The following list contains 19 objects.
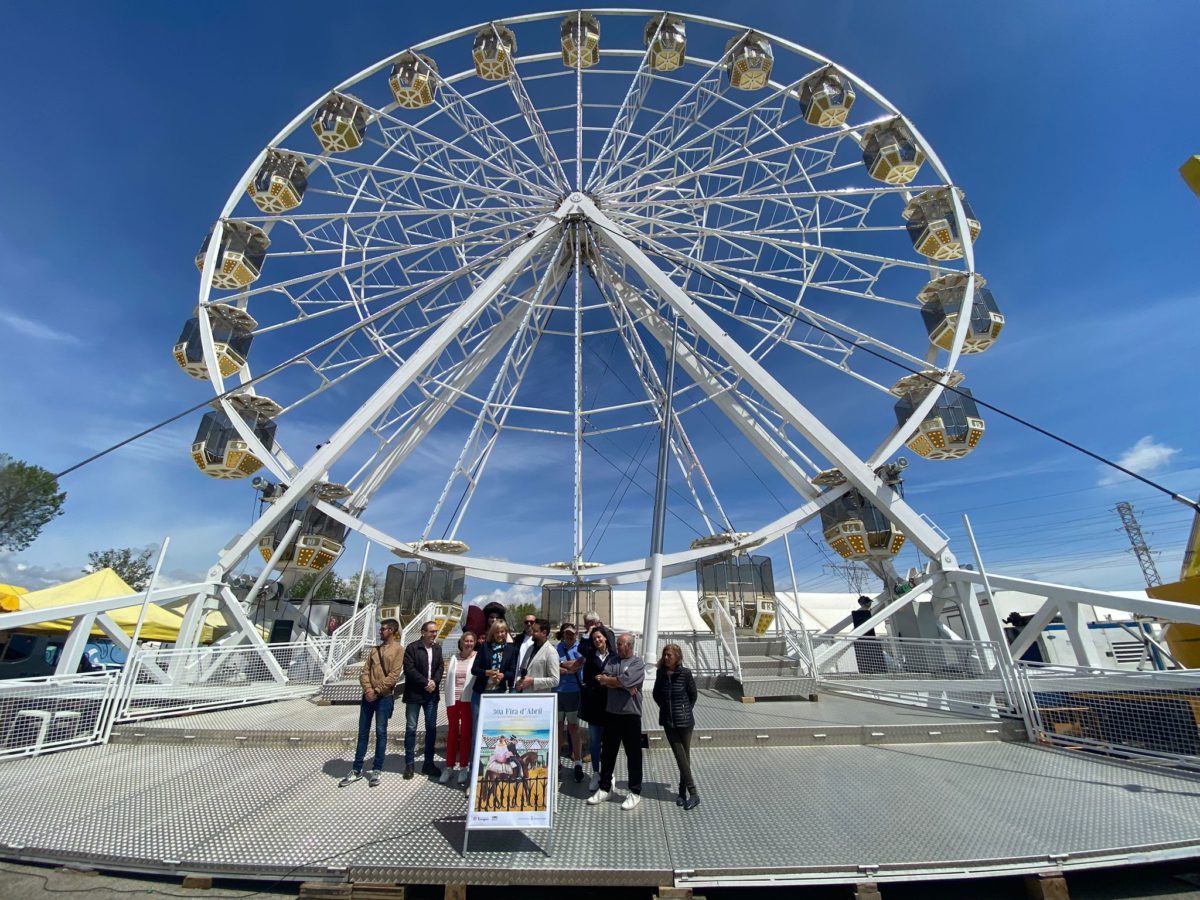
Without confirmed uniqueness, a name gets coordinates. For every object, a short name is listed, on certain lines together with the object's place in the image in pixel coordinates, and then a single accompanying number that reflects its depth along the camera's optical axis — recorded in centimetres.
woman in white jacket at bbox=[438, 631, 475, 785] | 536
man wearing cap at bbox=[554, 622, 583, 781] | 529
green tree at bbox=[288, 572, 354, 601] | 4720
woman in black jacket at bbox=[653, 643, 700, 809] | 455
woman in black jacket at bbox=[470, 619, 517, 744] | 519
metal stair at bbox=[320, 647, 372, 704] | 915
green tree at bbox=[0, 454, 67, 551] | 3416
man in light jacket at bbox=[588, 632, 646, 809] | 475
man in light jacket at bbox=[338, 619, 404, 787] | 516
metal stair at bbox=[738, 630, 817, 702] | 891
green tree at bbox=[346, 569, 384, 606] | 5756
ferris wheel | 1376
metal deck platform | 352
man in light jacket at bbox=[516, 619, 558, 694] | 535
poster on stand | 386
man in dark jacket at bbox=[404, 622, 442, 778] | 528
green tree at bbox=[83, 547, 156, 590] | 5010
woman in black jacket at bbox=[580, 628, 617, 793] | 507
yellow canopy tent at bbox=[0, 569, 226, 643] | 1738
